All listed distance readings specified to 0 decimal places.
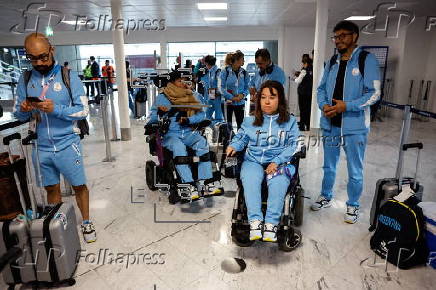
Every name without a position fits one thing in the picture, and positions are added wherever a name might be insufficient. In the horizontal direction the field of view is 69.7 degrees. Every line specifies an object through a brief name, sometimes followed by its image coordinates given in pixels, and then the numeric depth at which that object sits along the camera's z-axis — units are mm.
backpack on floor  2105
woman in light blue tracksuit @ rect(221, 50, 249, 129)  5191
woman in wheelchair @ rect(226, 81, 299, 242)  2291
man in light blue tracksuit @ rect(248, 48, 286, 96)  4035
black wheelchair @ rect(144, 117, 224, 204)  2904
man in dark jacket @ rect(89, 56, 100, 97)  11736
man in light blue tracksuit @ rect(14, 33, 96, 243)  2035
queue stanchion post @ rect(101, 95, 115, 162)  4562
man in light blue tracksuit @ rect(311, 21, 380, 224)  2514
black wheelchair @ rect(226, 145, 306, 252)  2178
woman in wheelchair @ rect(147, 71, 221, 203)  3117
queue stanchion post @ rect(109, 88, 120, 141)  5895
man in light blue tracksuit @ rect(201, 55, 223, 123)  5635
